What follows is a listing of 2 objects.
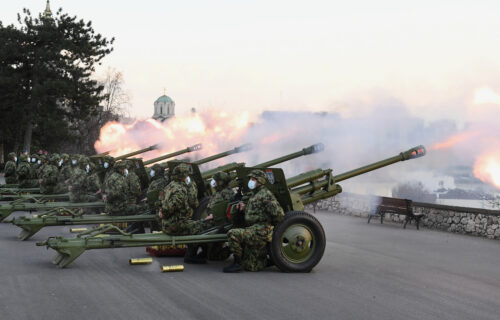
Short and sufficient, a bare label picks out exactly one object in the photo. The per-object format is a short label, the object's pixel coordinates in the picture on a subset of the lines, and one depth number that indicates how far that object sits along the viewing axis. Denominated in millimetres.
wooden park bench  16109
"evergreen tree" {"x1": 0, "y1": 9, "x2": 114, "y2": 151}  38938
